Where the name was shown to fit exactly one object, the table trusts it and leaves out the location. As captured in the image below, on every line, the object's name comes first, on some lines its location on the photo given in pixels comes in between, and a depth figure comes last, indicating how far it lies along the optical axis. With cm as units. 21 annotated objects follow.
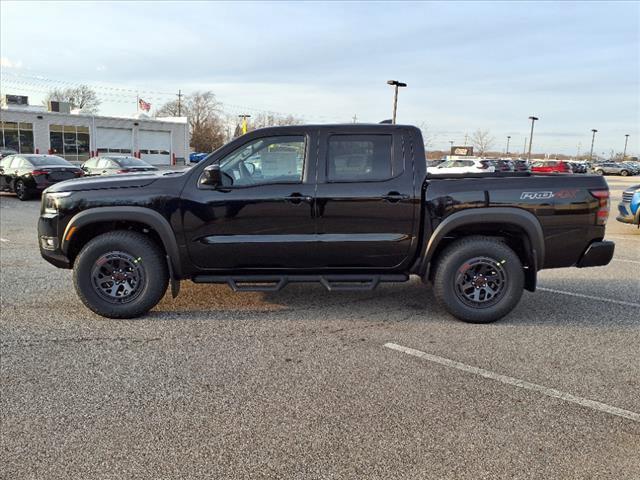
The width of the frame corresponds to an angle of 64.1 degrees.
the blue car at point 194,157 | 5555
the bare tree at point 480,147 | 10325
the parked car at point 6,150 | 3174
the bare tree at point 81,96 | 9208
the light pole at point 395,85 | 3731
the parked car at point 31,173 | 1620
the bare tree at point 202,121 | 7825
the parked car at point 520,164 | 3803
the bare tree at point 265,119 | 7967
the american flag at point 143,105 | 5431
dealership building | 3619
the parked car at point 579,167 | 4871
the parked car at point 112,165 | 1806
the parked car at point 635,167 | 5941
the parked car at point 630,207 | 1072
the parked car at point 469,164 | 2970
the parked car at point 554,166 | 4419
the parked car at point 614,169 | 5828
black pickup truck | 482
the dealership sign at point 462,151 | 6676
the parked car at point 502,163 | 3269
